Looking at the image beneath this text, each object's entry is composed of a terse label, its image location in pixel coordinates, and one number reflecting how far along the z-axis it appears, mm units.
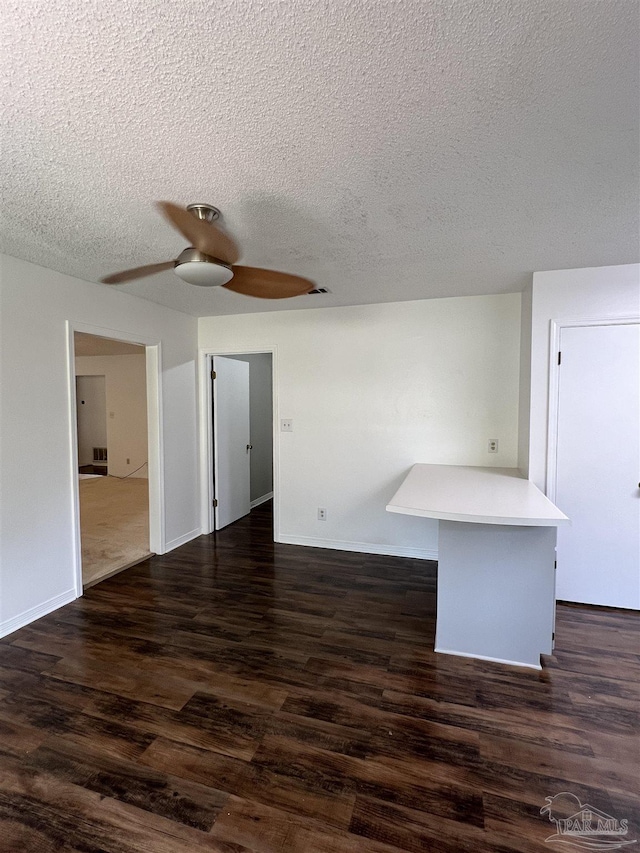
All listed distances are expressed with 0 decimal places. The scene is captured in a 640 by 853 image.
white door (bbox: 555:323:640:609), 2697
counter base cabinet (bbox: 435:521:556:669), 2154
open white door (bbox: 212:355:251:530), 4414
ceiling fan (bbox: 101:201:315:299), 1634
